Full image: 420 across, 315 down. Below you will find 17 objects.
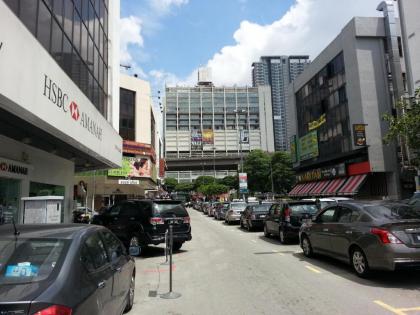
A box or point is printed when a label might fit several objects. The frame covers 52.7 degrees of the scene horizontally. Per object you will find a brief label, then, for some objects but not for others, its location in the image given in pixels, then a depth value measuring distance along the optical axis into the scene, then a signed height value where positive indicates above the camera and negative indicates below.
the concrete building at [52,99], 8.98 +3.20
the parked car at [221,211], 35.44 +0.12
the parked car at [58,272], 3.52 -0.53
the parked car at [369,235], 8.27 -0.56
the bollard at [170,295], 7.83 -1.50
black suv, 14.16 -0.24
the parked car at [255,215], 22.94 -0.20
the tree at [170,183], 133.25 +9.63
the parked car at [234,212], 30.07 +0.01
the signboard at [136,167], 50.20 +5.89
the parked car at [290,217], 15.87 -0.24
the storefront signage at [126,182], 40.42 +3.14
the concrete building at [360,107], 40.25 +10.34
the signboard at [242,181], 60.16 +4.27
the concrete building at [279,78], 148.62 +49.18
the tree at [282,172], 68.56 +6.28
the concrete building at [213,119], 149.38 +33.78
